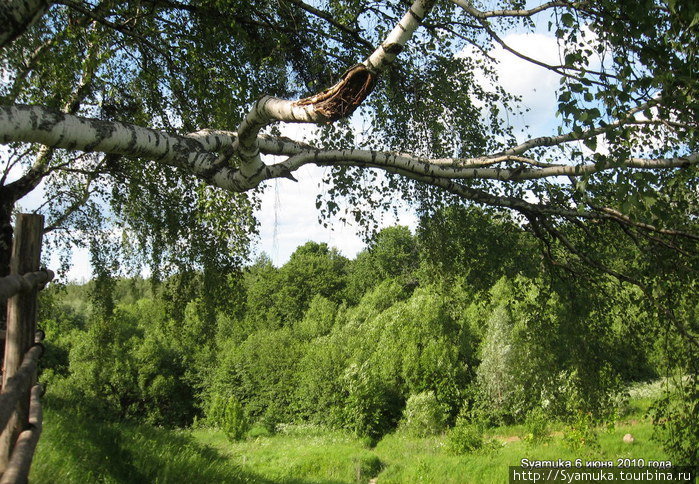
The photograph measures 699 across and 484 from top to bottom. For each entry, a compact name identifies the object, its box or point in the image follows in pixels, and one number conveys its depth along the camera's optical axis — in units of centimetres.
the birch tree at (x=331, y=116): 268
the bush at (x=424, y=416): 2214
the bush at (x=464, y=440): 1764
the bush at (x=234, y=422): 2614
